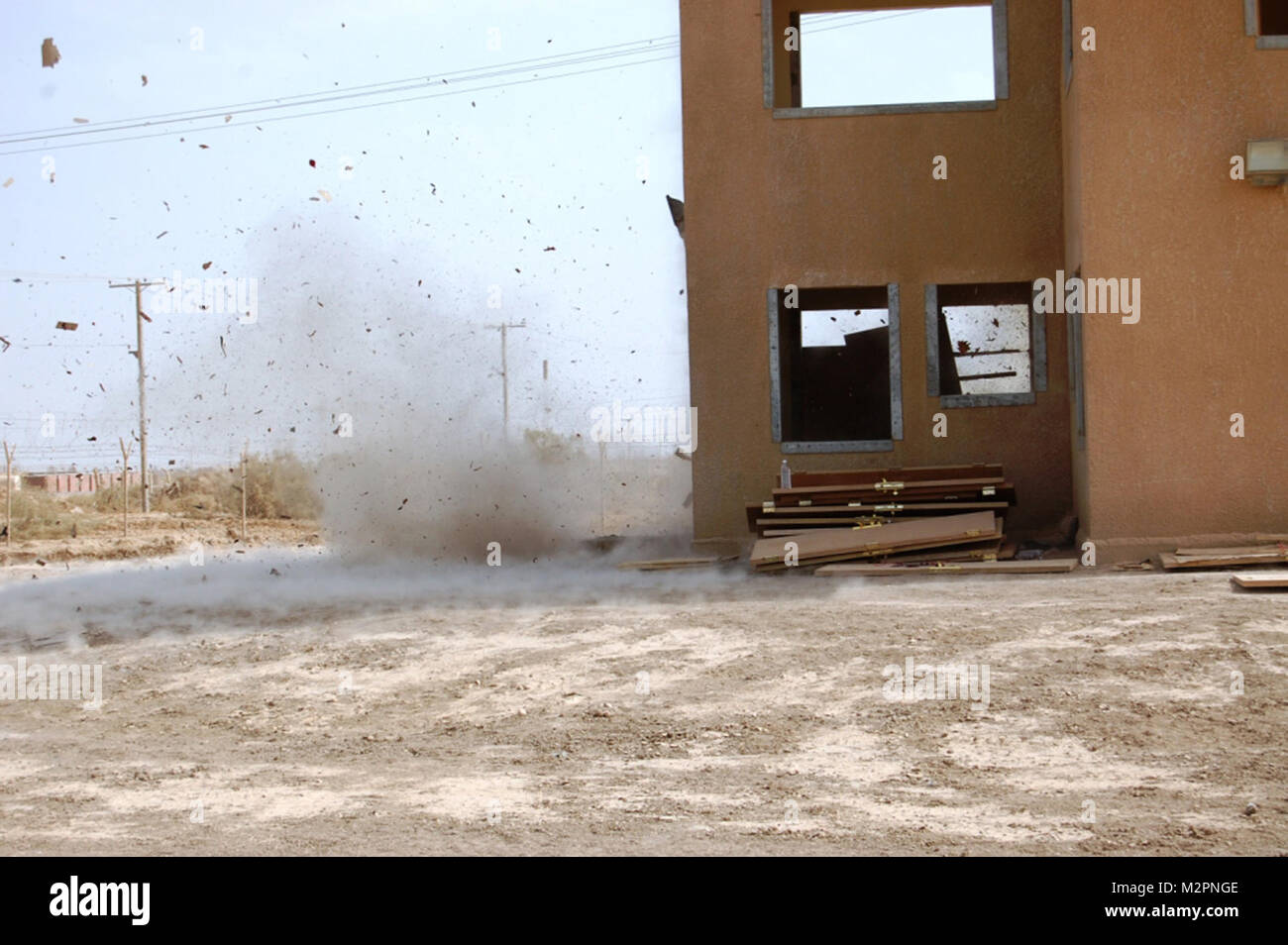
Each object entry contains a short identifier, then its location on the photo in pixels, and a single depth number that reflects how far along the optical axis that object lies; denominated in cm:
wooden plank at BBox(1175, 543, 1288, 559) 1099
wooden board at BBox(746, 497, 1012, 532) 1318
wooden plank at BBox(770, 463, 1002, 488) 1343
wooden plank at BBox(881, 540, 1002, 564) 1262
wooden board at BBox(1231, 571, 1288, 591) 969
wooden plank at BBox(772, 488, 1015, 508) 1320
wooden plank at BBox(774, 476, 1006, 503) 1321
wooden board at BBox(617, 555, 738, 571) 1412
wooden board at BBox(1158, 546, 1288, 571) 1084
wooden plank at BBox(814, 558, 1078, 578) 1177
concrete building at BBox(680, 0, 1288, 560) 1188
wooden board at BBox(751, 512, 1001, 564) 1273
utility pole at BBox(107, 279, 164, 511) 3309
